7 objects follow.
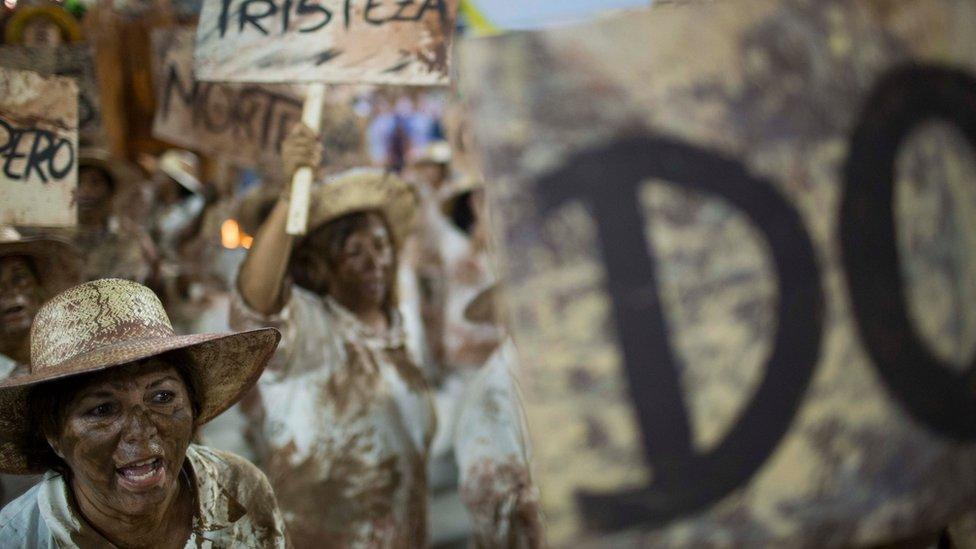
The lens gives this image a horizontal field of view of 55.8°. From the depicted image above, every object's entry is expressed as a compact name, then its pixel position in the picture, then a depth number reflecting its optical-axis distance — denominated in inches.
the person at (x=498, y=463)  129.9
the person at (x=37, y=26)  171.0
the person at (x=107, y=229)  168.2
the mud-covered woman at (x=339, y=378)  117.6
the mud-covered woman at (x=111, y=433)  73.7
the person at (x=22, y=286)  110.2
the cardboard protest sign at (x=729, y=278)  63.2
